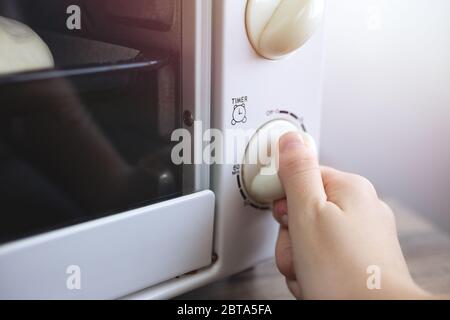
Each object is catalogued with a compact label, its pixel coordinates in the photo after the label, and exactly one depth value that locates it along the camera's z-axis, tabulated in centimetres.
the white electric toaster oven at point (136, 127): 37
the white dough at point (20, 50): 37
